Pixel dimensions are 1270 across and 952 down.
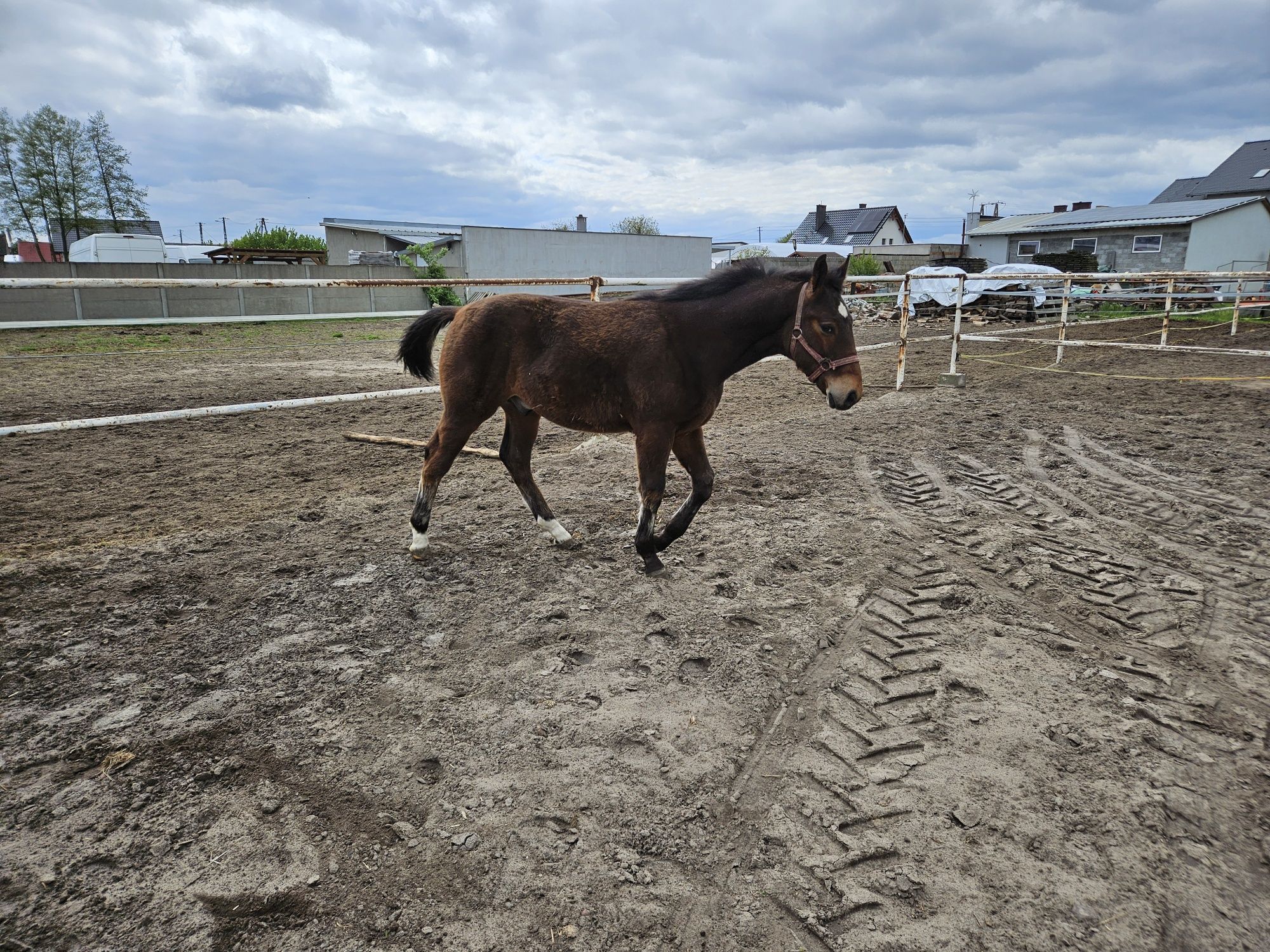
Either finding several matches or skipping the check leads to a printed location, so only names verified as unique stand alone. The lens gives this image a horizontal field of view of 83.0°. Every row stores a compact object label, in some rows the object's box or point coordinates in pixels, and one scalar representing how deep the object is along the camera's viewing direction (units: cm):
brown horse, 395
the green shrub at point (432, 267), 2261
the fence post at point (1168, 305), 1287
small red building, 3803
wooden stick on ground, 652
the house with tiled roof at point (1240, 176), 3744
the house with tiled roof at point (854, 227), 5562
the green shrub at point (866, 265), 3362
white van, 2789
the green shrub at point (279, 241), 3559
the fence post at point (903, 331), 980
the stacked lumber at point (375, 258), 3019
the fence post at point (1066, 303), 1123
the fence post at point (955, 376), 1066
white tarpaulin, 2520
